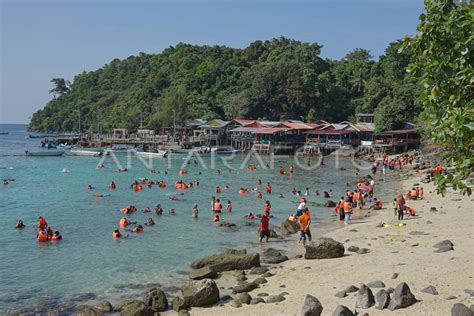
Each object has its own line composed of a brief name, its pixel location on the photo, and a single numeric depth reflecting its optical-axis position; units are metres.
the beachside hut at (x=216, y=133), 82.62
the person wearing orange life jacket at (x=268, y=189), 37.16
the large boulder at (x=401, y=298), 11.06
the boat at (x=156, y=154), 72.44
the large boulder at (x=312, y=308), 11.14
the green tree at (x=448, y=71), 7.98
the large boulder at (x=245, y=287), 14.62
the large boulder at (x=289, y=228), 23.33
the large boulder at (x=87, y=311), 13.38
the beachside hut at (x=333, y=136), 72.65
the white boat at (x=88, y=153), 75.12
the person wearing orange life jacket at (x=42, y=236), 22.77
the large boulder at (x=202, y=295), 13.72
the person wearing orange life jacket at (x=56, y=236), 22.95
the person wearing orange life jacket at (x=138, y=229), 24.43
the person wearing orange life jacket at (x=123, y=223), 25.31
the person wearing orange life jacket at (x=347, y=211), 24.88
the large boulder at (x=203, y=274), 16.45
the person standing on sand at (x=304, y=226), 19.69
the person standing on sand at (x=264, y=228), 21.29
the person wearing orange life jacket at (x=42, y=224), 23.51
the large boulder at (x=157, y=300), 13.73
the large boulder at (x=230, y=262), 17.25
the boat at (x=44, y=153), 75.56
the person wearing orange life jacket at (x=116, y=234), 23.25
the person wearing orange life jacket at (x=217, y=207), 28.75
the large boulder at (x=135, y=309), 13.03
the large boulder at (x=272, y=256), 18.00
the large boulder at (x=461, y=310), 9.71
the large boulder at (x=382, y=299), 11.26
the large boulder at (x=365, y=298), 11.46
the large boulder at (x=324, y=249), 17.23
